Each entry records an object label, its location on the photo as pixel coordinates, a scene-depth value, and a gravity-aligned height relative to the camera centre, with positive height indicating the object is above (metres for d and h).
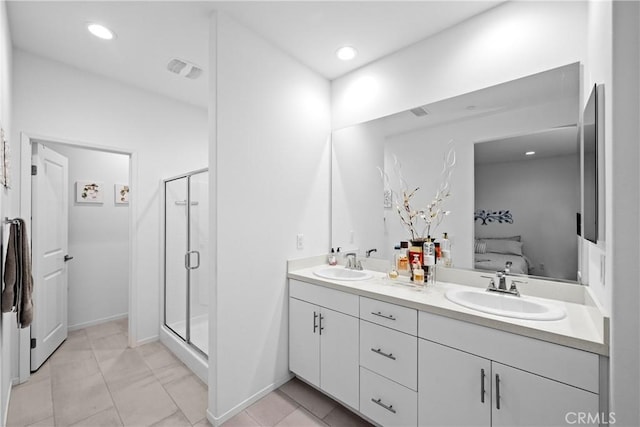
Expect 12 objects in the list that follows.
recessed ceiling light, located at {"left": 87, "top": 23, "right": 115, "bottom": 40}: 1.96 +1.33
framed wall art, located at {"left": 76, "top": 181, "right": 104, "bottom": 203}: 3.38 +0.28
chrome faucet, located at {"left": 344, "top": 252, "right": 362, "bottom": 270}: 2.36 -0.42
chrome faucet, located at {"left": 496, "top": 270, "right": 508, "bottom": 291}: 1.62 -0.39
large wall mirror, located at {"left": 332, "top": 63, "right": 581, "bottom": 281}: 1.56 +0.30
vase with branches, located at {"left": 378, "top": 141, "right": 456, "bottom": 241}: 1.97 +0.08
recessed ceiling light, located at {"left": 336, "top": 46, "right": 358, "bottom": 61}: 2.20 +1.31
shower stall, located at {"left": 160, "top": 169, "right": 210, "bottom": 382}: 2.65 -0.54
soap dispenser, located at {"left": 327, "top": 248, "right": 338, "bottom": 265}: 2.51 -0.40
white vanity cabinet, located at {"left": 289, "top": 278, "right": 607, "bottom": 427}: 1.09 -0.76
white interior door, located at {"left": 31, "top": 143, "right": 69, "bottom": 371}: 2.40 -0.34
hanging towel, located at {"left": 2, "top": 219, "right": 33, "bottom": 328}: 1.50 -0.36
